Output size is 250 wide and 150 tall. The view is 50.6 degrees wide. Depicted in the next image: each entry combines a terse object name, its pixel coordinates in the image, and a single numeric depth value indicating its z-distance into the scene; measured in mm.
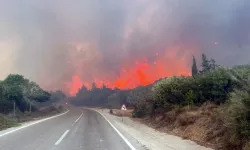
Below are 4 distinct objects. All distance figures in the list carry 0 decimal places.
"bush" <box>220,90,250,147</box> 10180
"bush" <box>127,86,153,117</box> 29781
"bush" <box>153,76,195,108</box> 23094
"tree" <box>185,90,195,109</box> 22000
